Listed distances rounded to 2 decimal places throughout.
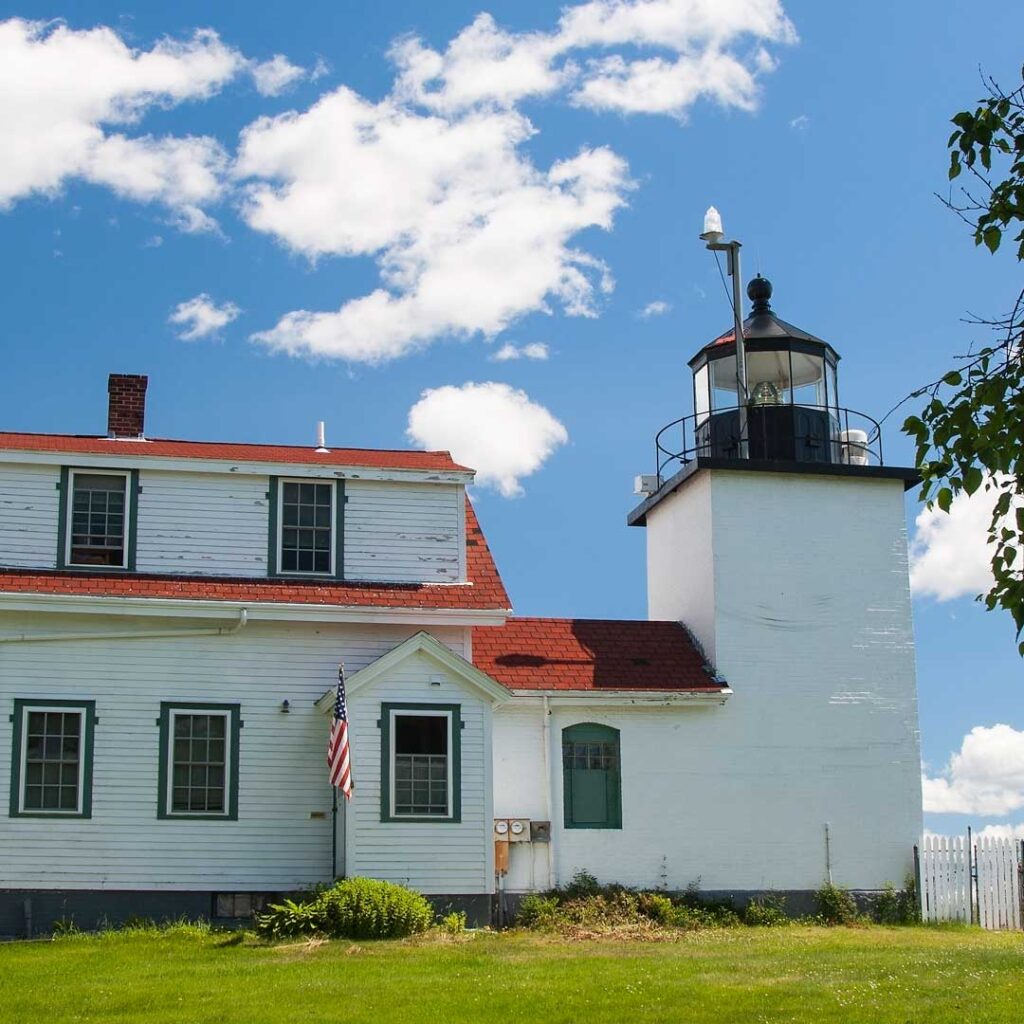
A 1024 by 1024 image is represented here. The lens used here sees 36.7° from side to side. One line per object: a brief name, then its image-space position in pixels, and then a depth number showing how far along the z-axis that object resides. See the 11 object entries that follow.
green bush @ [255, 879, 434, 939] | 17.31
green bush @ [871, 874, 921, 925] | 21.77
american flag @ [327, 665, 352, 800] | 18.69
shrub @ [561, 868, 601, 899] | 20.62
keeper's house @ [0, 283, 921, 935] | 19.42
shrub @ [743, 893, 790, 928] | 20.86
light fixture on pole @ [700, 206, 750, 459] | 23.77
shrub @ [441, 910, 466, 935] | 18.25
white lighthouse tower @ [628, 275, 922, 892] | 22.06
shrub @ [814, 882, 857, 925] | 21.36
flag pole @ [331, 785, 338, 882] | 19.77
